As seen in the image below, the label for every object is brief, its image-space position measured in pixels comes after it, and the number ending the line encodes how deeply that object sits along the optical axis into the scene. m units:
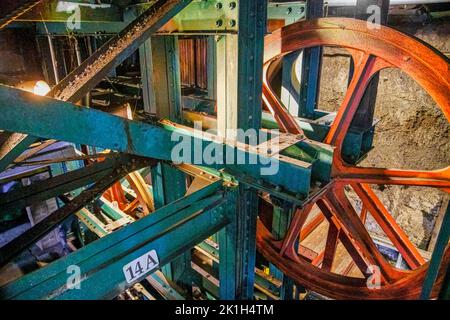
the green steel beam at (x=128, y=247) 1.53
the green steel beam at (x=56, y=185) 2.51
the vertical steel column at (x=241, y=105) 1.97
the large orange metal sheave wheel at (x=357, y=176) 2.21
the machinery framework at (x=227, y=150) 1.55
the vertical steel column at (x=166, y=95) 2.52
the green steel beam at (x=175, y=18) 1.93
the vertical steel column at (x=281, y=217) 3.63
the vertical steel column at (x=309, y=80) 3.36
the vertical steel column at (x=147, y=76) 2.54
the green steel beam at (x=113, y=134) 1.16
